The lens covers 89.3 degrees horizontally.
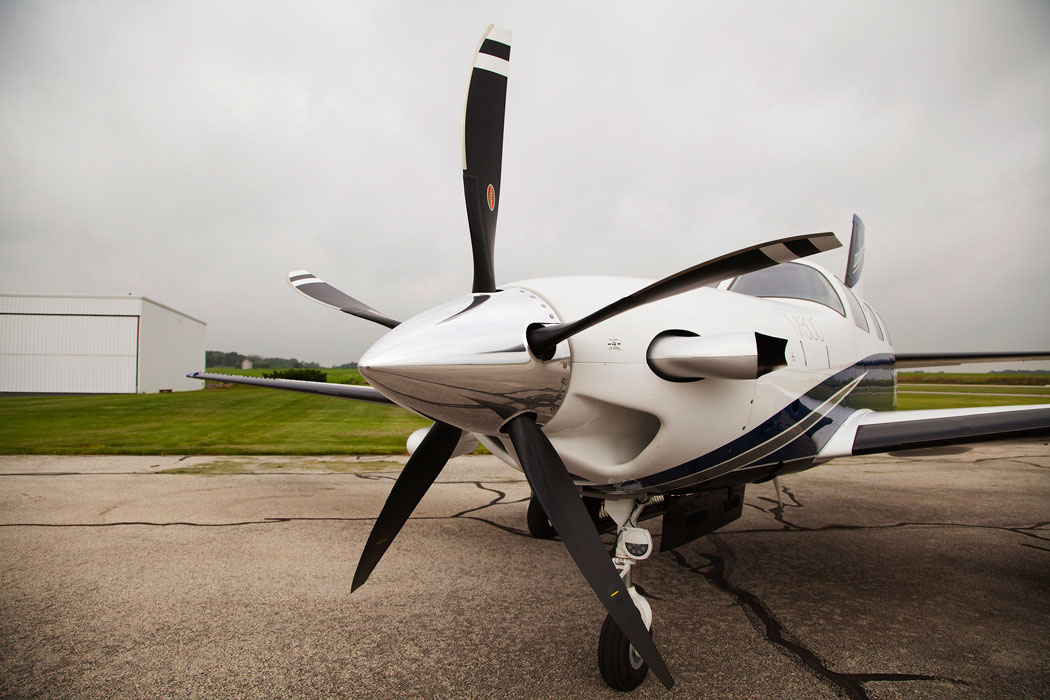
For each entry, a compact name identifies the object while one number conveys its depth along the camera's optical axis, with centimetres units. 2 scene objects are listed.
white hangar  2186
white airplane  218
